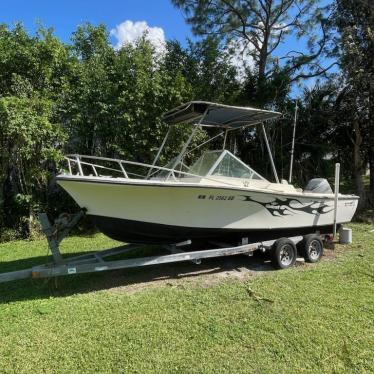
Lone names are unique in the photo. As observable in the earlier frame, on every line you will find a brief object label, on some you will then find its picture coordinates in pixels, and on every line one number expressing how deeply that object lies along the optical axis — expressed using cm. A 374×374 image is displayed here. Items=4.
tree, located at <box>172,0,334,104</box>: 1357
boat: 461
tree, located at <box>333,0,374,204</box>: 1072
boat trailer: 437
